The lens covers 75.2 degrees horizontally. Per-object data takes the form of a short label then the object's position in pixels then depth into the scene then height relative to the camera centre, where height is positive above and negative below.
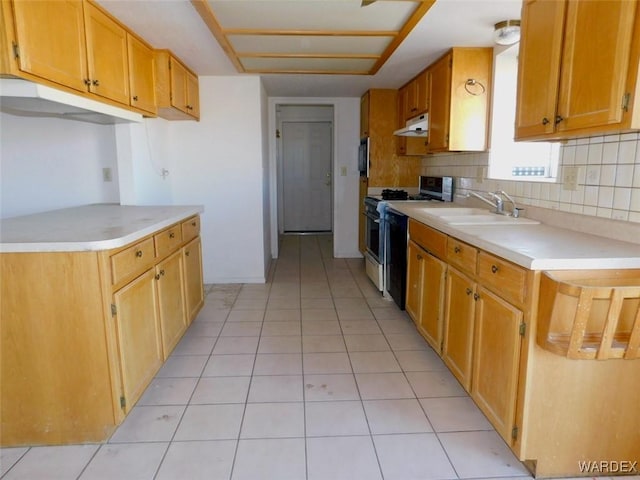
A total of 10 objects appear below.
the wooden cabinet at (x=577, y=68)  1.48 +0.42
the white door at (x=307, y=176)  7.30 -0.05
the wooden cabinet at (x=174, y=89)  3.14 +0.69
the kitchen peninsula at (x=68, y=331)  1.70 -0.67
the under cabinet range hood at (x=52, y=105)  1.77 +0.36
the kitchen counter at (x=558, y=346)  1.42 -0.63
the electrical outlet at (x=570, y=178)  2.17 -0.03
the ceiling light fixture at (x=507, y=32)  2.49 +0.85
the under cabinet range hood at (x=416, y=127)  3.67 +0.42
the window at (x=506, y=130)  2.95 +0.32
